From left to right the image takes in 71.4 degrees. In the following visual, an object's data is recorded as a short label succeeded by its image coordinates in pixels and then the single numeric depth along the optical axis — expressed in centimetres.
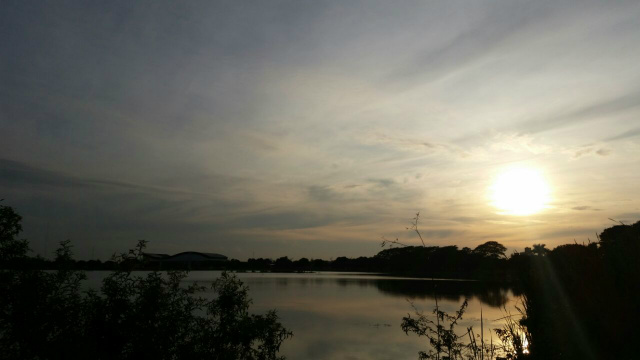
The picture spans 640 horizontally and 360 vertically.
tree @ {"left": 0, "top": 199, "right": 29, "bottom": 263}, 917
